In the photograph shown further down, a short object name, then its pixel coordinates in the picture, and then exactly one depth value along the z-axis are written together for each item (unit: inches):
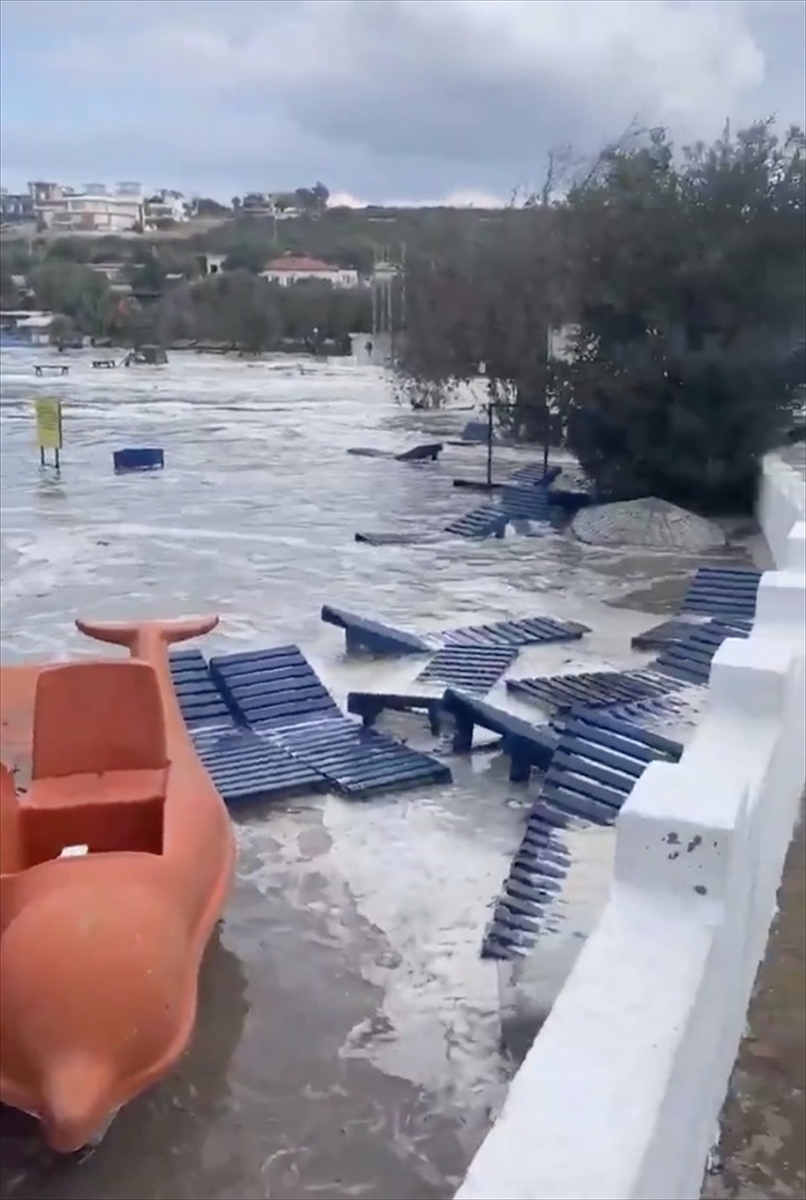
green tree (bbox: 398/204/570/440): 946.1
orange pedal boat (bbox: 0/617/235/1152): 188.5
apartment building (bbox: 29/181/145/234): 7042.3
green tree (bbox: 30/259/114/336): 2925.7
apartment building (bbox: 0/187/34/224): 6727.4
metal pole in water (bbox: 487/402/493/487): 913.7
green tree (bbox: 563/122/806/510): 753.6
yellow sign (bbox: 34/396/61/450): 914.7
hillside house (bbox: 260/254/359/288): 3366.1
